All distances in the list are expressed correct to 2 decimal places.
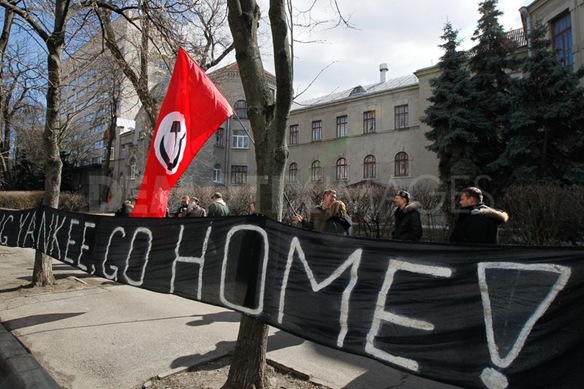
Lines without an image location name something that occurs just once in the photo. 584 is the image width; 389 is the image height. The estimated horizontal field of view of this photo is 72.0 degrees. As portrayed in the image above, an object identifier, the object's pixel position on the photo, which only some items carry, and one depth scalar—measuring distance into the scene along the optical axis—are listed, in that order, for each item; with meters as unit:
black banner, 2.27
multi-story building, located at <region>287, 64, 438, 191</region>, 29.95
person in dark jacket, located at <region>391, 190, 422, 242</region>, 5.45
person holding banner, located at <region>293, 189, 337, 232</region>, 6.32
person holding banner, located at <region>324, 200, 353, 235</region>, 5.97
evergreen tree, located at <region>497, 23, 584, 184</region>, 15.36
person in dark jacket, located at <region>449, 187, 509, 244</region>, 4.52
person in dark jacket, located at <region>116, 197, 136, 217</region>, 12.16
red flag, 4.97
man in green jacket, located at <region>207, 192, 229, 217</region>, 8.06
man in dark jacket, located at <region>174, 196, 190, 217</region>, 10.76
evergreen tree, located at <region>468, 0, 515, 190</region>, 19.73
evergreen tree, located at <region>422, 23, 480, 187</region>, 19.31
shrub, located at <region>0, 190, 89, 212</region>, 32.97
